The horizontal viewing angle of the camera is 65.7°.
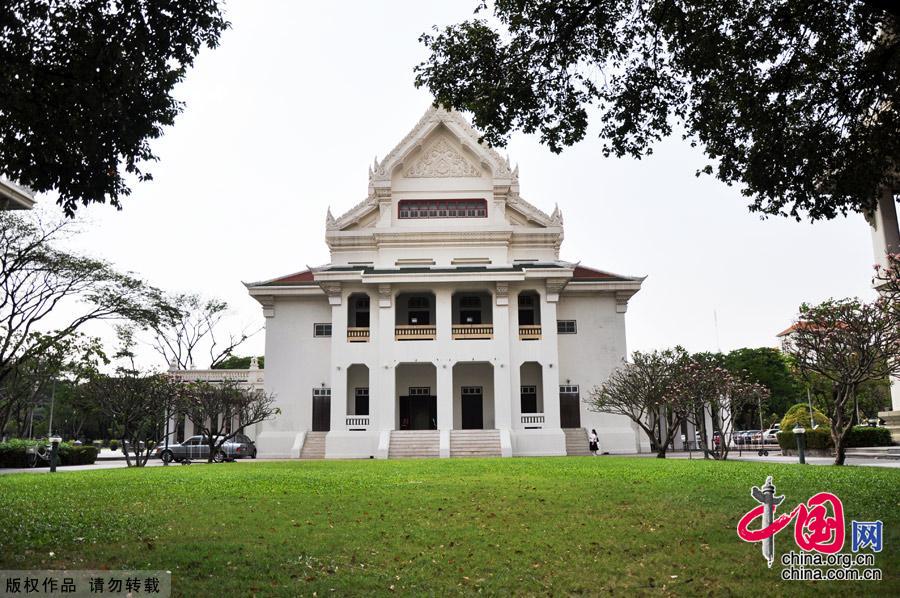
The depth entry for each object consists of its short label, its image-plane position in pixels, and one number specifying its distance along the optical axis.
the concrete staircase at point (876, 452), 19.15
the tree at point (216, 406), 26.55
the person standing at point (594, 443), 27.97
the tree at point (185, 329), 46.94
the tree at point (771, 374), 56.84
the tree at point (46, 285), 24.89
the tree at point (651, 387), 23.14
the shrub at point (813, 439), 24.55
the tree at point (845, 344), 15.53
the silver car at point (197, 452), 31.07
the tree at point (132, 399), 23.69
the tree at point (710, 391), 22.17
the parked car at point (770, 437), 40.47
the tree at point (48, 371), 26.11
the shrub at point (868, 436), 22.61
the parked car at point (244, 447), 33.22
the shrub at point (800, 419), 31.41
